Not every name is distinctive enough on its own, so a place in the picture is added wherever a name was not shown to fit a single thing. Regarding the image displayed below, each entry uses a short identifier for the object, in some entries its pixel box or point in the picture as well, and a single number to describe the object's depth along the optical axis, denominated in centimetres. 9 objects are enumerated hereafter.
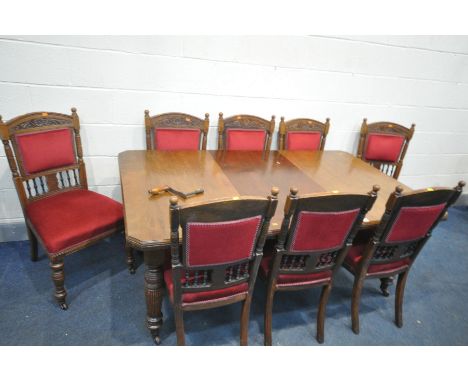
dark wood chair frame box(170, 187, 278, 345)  105
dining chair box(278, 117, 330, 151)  248
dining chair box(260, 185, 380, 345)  122
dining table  132
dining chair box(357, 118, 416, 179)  257
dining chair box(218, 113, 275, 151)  233
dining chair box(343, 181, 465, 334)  136
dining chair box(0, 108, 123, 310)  166
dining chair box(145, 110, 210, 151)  217
